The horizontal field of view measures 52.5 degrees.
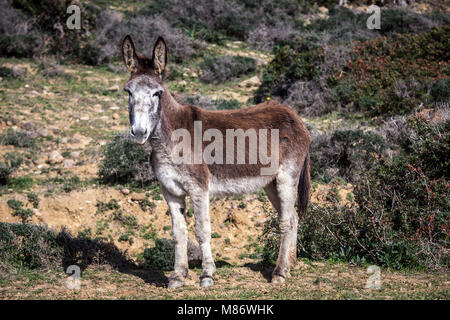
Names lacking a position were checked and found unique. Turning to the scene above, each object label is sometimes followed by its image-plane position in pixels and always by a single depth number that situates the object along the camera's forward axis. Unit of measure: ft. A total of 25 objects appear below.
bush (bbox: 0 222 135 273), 21.17
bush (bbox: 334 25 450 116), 38.58
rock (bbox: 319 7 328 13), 76.04
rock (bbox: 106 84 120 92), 46.37
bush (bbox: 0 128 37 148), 35.53
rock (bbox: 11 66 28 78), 46.14
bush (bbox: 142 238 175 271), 23.36
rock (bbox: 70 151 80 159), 35.17
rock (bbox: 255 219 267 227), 28.73
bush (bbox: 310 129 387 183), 31.76
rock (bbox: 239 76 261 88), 49.96
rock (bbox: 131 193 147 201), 29.81
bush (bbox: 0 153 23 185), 30.99
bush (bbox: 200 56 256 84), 50.55
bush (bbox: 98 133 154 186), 31.24
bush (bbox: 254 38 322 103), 46.34
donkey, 17.85
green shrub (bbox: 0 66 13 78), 45.85
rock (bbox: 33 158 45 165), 34.24
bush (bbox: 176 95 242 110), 40.57
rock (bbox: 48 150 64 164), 34.45
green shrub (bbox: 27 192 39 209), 28.23
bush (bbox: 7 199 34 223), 27.27
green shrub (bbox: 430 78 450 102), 36.91
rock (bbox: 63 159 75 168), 34.02
